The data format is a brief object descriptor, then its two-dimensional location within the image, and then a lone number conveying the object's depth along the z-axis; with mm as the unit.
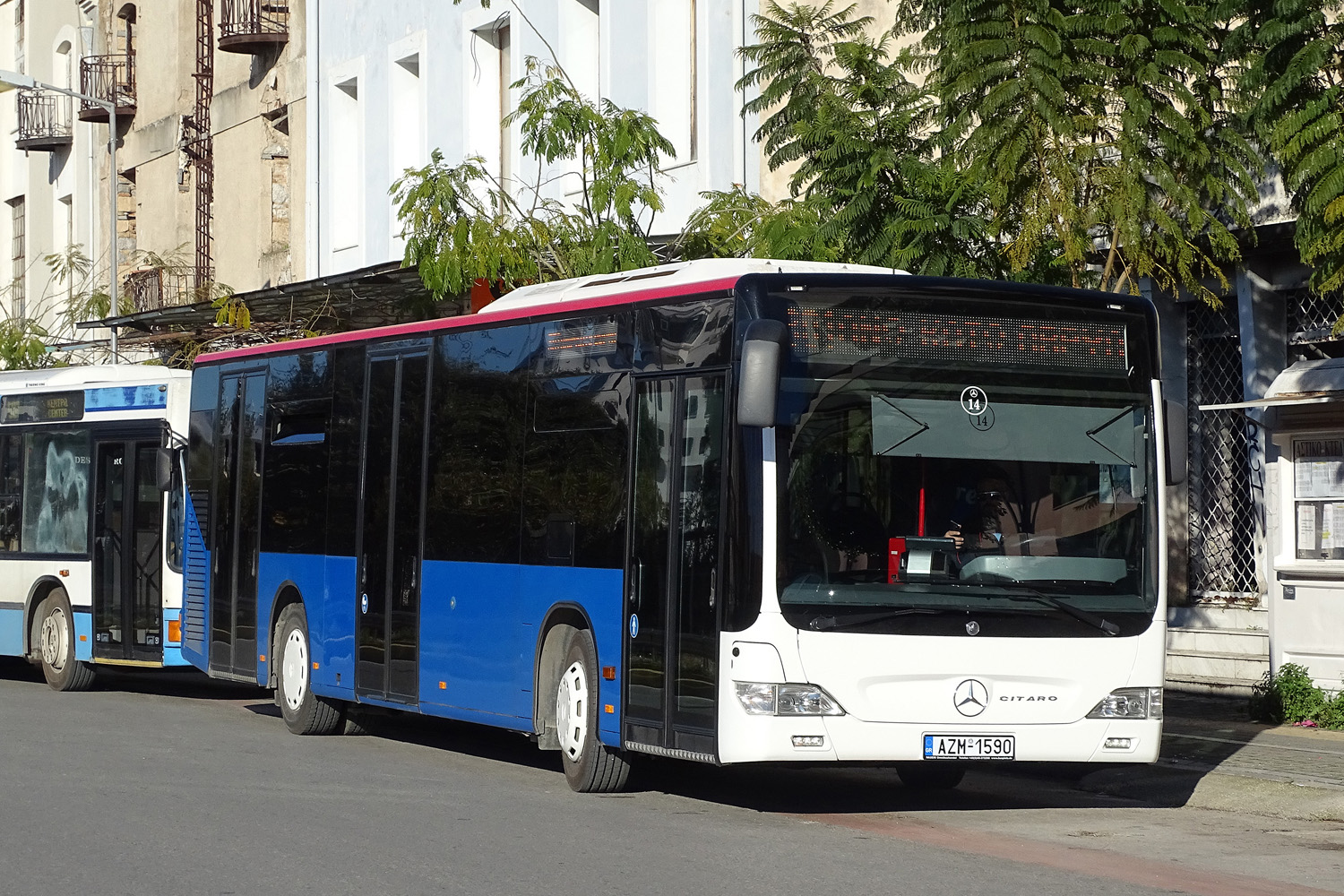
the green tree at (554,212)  18281
